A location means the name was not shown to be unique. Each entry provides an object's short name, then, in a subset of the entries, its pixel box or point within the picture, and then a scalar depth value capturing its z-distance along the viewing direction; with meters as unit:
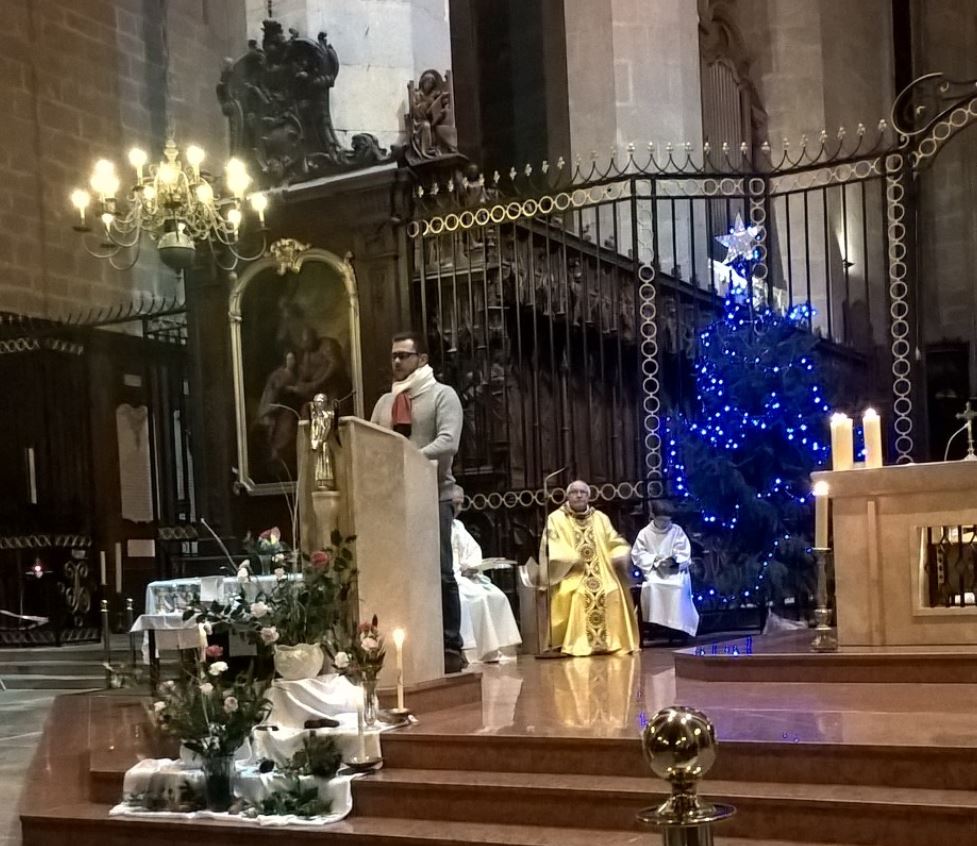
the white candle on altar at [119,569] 10.74
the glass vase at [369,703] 5.74
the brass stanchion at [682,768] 1.86
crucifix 6.58
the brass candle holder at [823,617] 6.71
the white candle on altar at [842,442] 6.73
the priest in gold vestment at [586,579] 9.05
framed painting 10.95
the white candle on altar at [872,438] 6.64
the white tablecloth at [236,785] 5.32
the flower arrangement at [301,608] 5.74
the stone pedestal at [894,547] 6.32
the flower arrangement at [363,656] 5.63
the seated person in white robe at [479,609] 8.84
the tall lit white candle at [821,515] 6.70
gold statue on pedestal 6.17
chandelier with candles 9.55
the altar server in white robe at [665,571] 9.73
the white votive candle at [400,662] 5.79
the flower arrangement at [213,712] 5.38
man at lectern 6.77
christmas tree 9.38
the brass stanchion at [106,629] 10.02
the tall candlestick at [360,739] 5.53
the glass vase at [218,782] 5.48
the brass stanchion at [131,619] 9.40
